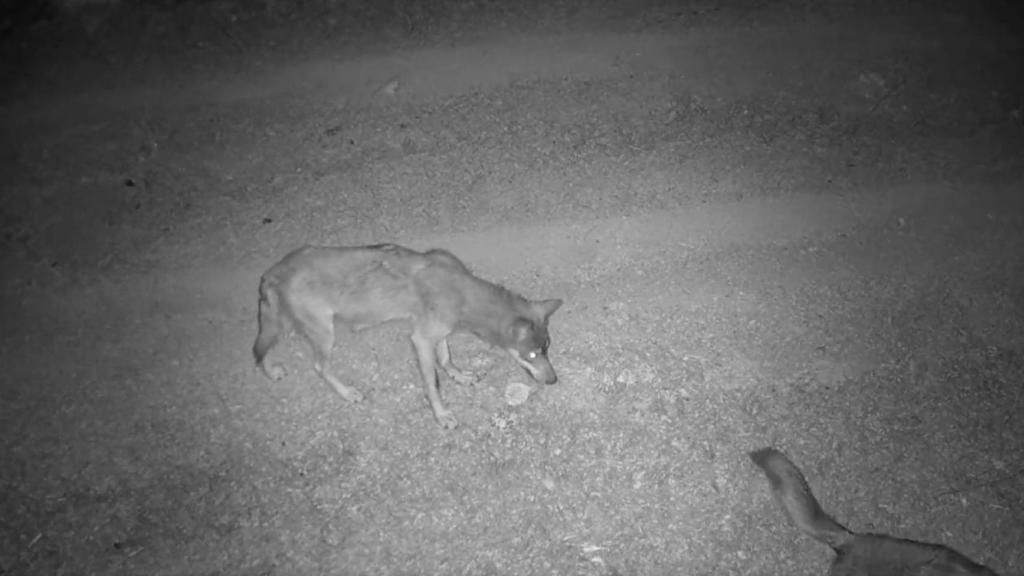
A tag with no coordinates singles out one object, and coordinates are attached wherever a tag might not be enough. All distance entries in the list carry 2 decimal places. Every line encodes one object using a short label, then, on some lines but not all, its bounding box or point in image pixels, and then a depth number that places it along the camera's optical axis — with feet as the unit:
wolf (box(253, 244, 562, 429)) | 20.11
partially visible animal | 19.48
